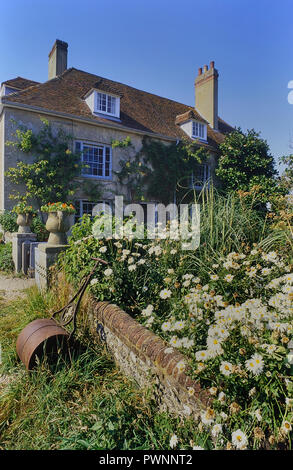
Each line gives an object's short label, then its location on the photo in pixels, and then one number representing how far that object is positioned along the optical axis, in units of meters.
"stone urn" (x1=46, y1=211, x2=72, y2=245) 4.80
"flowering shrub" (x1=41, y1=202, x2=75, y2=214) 5.07
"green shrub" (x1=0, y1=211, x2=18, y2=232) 9.10
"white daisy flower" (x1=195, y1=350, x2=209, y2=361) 1.58
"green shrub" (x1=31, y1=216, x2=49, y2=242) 9.23
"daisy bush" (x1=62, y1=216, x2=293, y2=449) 1.45
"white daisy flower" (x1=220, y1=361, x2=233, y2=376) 1.50
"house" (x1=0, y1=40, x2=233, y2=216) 10.45
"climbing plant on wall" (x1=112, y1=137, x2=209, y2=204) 13.18
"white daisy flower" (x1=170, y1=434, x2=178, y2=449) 1.54
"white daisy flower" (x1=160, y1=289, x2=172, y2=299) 2.50
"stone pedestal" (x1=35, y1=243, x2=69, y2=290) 4.22
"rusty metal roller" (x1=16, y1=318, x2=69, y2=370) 2.39
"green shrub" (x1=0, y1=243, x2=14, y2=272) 7.37
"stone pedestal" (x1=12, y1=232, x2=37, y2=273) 6.96
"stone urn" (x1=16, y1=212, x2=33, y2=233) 7.60
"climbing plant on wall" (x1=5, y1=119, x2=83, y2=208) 10.30
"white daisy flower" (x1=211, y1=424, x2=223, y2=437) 1.42
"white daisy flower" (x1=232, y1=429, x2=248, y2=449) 1.32
